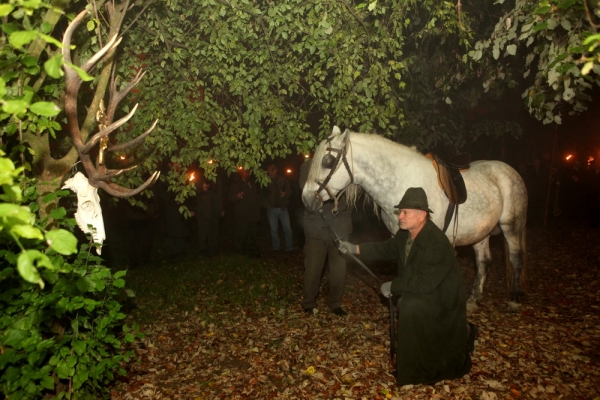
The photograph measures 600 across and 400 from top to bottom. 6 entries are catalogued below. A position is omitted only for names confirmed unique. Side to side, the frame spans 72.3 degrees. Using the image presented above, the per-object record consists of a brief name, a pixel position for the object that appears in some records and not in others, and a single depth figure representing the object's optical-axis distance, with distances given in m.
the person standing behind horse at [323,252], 6.36
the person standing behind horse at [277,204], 12.09
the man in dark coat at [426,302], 4.25
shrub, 3.05
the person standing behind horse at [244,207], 11.50
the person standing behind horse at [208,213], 11.02
